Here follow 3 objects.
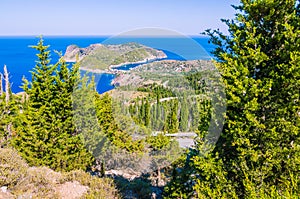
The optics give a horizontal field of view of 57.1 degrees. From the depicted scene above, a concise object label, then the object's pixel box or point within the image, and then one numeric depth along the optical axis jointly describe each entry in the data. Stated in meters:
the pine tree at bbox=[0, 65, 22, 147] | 13.70
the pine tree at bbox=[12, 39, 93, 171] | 11.41
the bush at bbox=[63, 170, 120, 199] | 7.90
